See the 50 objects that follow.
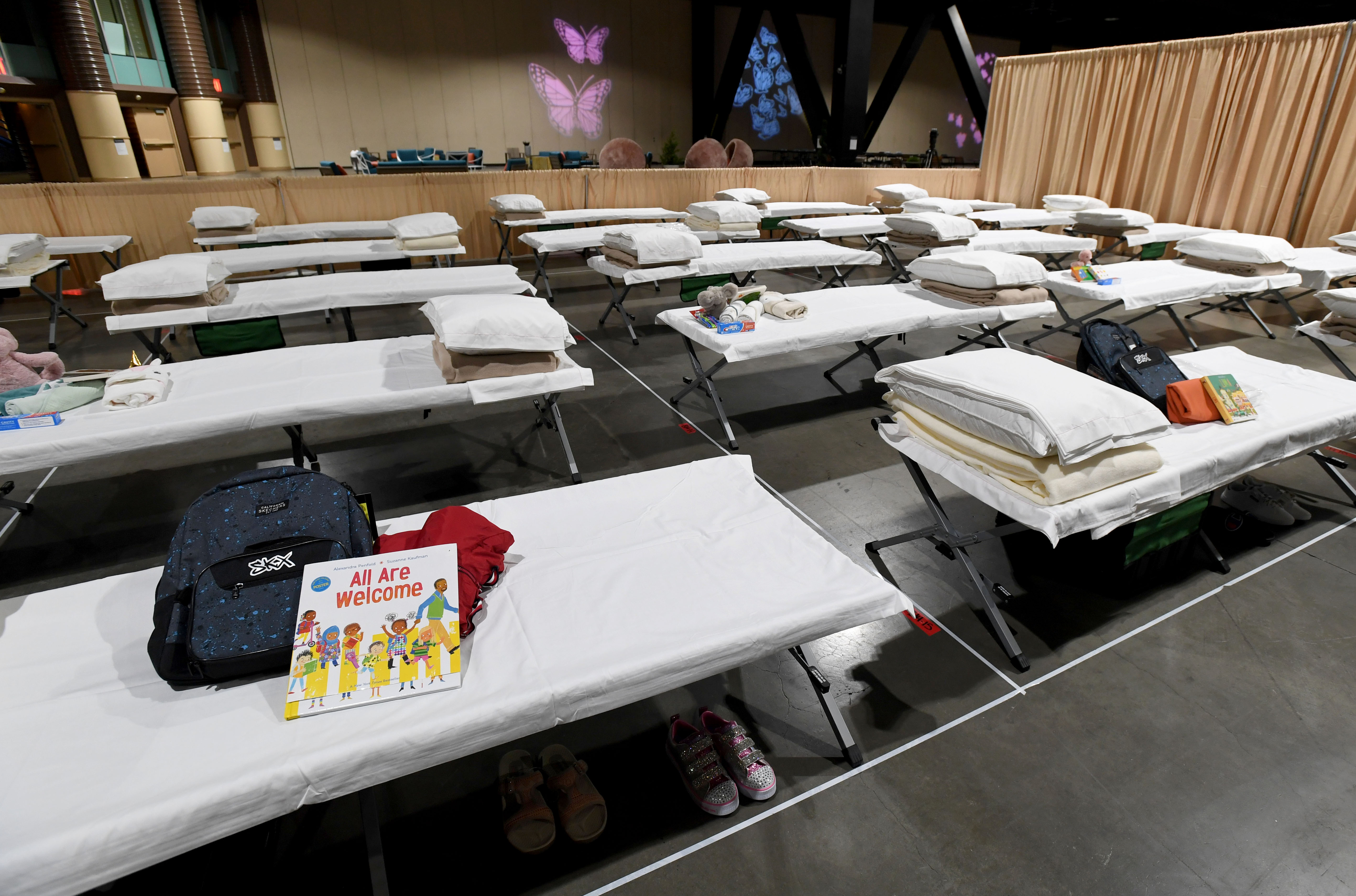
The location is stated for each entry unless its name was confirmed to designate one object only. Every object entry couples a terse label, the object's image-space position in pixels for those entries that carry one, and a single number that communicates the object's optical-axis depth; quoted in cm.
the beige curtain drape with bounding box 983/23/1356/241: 589
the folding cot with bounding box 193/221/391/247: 519
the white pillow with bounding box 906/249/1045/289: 357
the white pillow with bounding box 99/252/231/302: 326
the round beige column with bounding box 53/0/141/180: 787
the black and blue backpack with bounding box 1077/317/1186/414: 227
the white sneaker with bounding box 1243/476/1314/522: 254
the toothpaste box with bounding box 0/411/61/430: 209
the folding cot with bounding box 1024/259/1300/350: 382
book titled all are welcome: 114
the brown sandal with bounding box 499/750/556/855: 135
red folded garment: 137
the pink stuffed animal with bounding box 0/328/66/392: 227
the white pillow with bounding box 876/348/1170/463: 167
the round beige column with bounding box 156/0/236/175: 925
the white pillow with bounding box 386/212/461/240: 490
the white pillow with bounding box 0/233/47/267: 409
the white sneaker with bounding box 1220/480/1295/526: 249
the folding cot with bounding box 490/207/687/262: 614
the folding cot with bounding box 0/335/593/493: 204
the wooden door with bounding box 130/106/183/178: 948
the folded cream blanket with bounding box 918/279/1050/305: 362
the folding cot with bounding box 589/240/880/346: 442
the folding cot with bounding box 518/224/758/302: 520
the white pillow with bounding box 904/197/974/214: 687
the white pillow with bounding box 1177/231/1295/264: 424
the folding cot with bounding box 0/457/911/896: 95
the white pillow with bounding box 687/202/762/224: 584
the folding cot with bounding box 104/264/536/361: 336
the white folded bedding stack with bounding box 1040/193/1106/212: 691
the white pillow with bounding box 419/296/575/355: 240
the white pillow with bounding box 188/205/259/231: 511
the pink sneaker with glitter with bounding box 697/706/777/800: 146
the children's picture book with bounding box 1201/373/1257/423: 216
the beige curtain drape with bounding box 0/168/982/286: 527
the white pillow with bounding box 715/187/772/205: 650
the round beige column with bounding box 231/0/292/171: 1064
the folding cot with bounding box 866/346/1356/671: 172
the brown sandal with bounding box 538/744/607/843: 138
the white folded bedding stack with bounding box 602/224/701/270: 429
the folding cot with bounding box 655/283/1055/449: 299
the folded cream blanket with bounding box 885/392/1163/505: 170
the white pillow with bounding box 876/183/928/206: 733
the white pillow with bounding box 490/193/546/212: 604
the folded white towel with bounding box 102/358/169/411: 223
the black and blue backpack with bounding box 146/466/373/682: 116
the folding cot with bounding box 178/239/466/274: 434
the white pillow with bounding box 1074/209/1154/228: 590
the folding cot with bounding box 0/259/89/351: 409
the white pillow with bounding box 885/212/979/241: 529
